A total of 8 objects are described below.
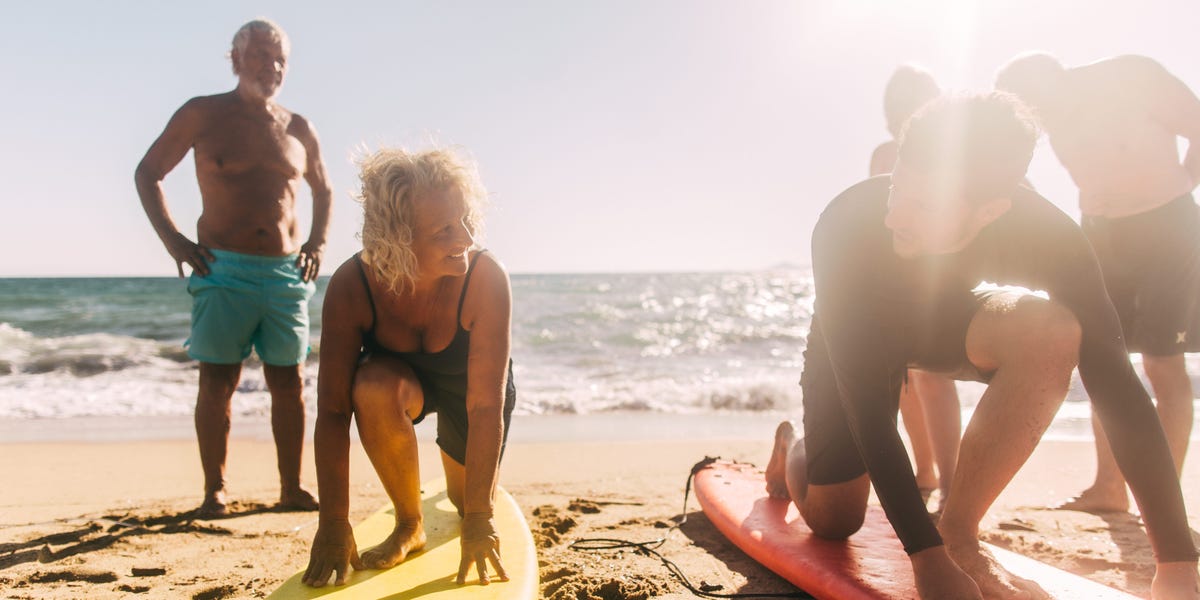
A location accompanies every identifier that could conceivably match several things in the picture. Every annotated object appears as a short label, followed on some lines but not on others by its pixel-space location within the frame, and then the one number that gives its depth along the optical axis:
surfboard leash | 2.77
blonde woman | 2.16
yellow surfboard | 2.04
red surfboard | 2.05
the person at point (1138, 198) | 3.25
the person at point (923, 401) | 3.31
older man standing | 3.48
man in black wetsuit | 1.85
